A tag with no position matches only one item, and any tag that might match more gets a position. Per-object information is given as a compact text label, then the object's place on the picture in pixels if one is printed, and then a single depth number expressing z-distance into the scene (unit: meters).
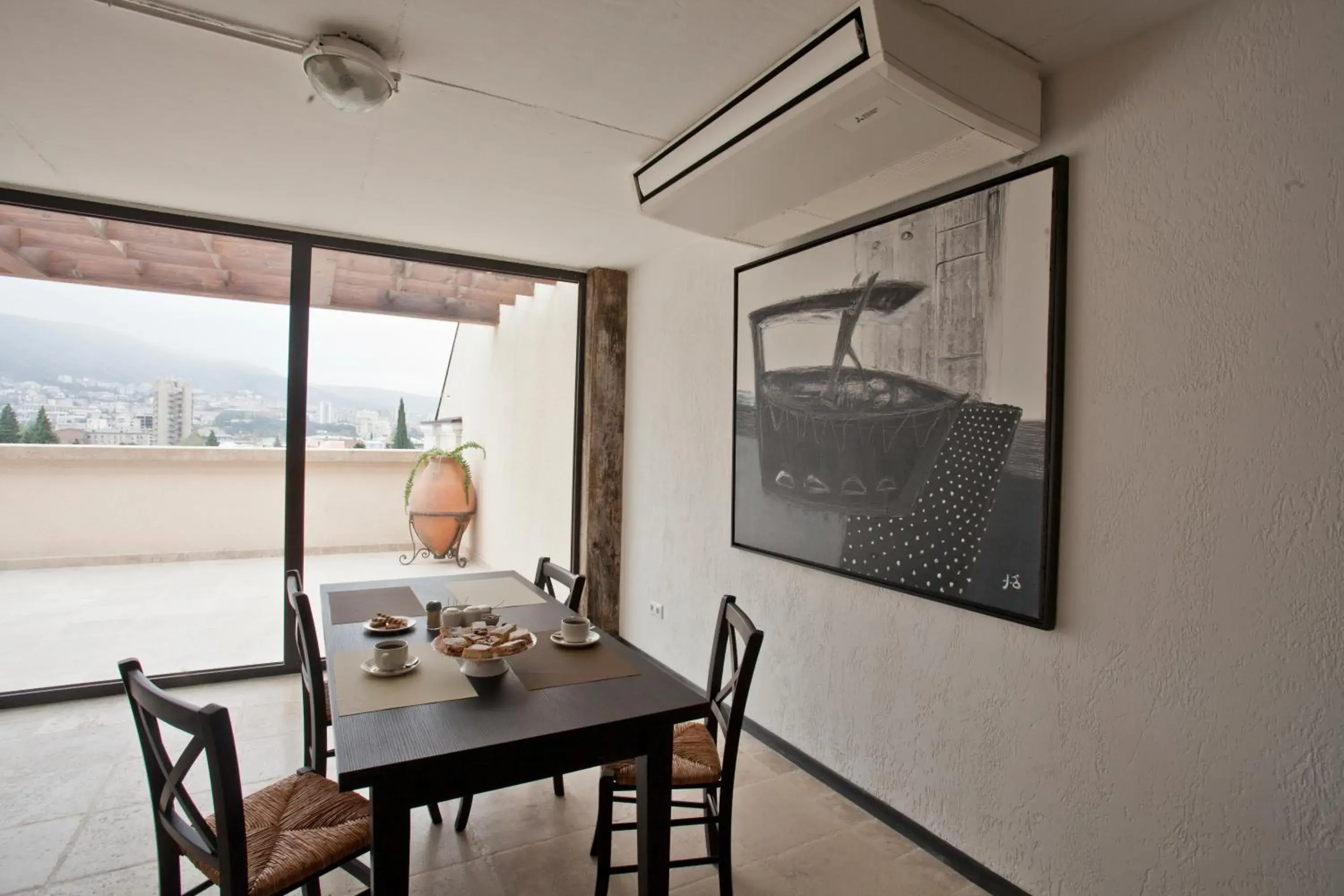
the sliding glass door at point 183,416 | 3.24
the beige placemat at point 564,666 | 1.72
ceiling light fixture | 1.72
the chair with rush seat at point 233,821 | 1.25
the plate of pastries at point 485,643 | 1.65
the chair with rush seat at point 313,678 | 1.95
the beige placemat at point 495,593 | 2.47
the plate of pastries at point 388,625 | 2.03
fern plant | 5.62
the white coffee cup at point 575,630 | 1.98
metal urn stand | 5.57
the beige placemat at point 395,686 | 1.53
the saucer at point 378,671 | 1.68
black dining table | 1.29
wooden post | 4.03
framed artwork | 1.76
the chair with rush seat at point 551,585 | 2.18
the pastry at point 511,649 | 1.67
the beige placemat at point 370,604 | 2.21
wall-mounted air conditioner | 1.50
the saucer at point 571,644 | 1.97
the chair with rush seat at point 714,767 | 1.77
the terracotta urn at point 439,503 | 5.59
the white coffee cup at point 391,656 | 1.69
